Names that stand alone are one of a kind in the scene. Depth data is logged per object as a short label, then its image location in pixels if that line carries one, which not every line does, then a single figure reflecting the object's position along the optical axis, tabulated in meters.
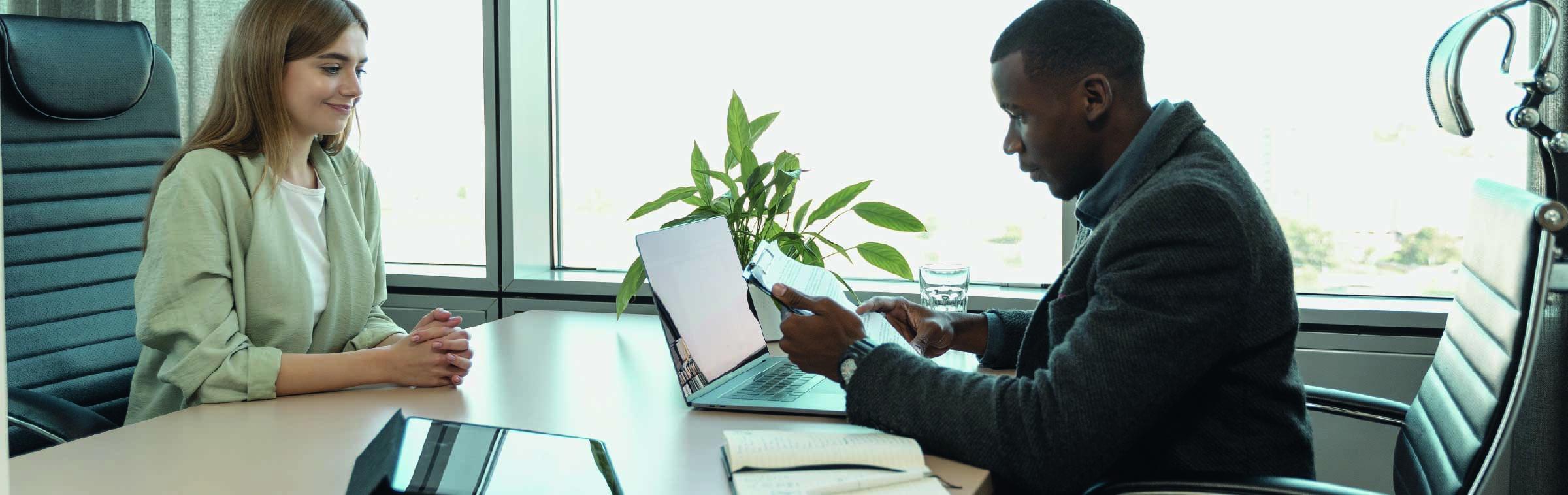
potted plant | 1.92
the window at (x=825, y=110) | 2.34
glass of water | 1.76
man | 1.00
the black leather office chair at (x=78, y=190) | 1.73
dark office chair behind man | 1.05
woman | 1.35
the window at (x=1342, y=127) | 2.06
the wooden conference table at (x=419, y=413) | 1.01
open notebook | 0.98
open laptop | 1.34
